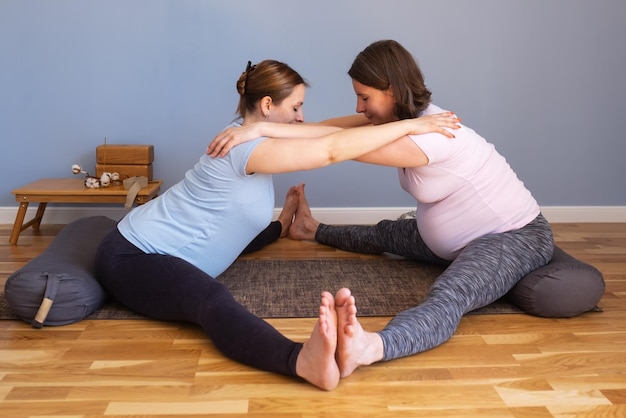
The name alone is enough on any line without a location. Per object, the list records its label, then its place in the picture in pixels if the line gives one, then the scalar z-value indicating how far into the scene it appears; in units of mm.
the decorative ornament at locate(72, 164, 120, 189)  3771
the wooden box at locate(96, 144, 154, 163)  3926
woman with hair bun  2348
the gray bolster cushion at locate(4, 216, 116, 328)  2443
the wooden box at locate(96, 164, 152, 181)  3932
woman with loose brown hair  2416
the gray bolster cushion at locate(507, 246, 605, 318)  2568
